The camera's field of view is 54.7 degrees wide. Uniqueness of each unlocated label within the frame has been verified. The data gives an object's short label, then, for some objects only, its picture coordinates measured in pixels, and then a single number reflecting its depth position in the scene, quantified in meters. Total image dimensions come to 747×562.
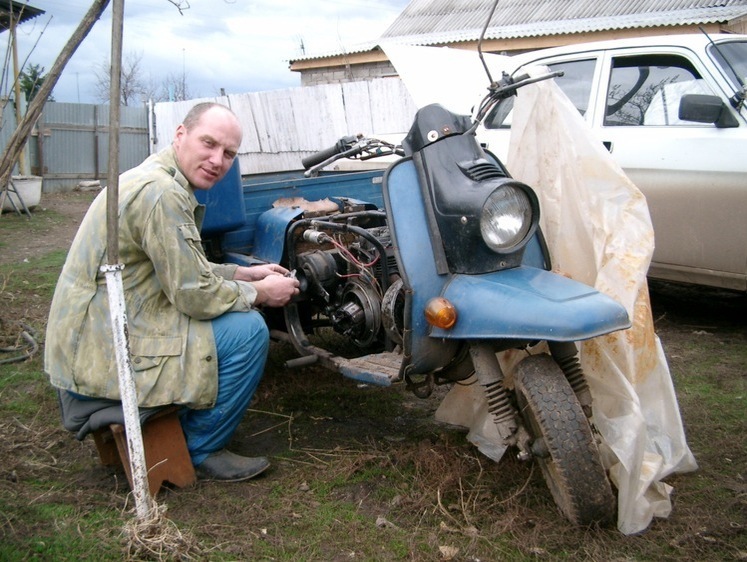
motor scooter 2.24
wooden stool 2.64
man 2.57
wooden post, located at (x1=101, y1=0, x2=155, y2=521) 2.19
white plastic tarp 2.44
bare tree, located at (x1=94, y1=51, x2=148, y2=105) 25.12
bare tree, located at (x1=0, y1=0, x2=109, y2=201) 2.85
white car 4.28
